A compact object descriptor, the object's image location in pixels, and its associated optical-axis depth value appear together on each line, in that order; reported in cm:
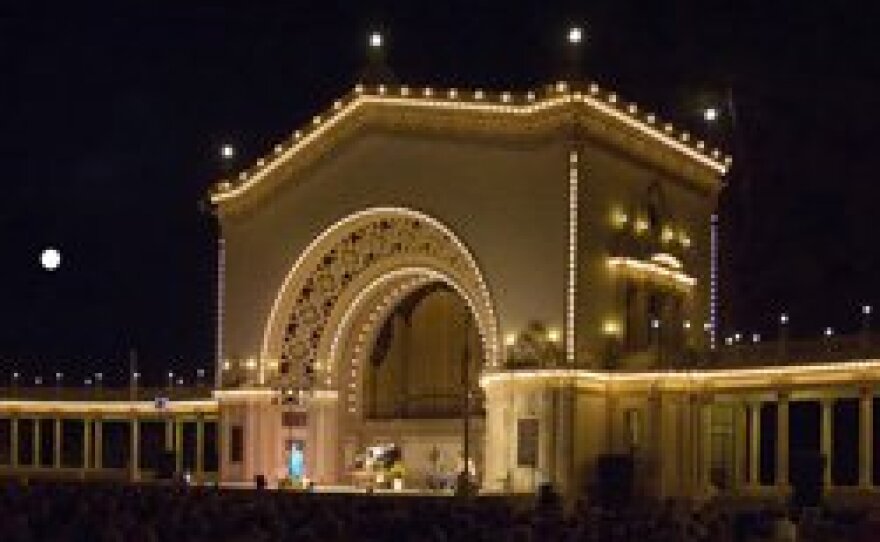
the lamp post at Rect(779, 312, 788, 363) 4675
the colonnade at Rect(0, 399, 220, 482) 6338
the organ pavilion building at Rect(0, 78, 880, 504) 4881
